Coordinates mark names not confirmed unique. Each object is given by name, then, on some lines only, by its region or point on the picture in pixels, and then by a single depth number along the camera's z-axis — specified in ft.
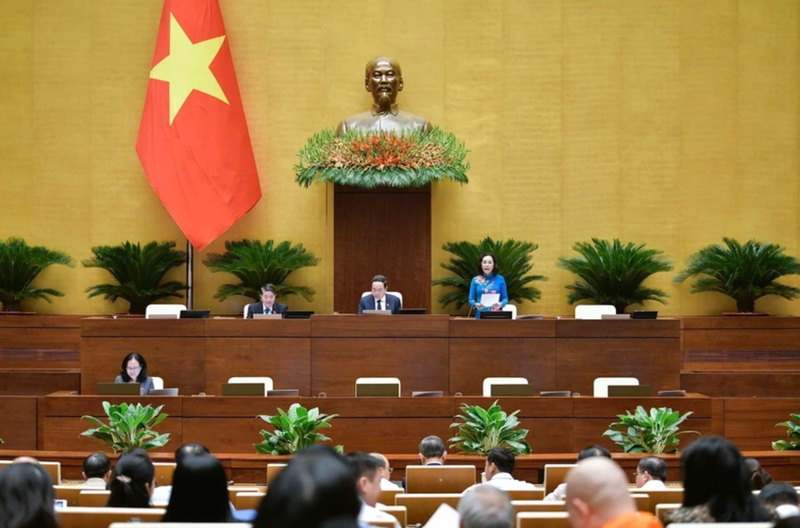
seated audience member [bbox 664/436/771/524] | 21.56
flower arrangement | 71.31
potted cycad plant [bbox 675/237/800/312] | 75.10
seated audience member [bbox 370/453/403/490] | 33.42
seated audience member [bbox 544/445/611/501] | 35.40
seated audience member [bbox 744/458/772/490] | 34.55
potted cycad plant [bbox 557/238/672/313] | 74.69
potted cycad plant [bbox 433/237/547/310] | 76.43
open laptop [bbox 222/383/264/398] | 57.16
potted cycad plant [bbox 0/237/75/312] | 75.56
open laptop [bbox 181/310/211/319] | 64.54
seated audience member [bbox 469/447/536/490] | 38.17
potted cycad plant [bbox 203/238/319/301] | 76.59
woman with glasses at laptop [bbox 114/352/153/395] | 59.47
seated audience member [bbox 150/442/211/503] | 28.35
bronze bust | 77.30
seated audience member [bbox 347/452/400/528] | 26.55
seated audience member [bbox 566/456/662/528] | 17.43
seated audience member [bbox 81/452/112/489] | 38.40
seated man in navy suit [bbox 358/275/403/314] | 66.18
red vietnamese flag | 76.89
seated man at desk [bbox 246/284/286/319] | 67.10
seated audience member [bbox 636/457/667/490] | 37.88
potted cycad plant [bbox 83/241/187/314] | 76.33
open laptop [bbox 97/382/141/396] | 57.77
